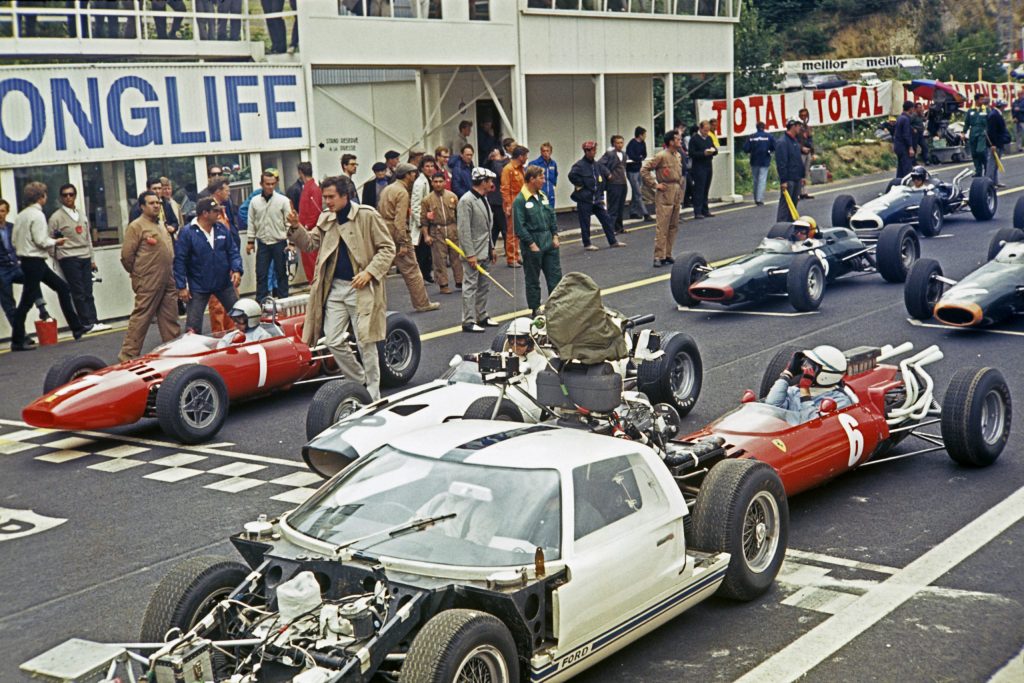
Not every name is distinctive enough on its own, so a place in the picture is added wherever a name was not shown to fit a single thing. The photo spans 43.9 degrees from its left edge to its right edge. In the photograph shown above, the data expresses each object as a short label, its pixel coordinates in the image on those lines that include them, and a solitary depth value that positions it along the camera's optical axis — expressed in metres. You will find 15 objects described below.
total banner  32.22
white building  16.75
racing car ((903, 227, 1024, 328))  13.40
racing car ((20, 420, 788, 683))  5.20
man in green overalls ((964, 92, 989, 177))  25.12
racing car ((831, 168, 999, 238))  19.44
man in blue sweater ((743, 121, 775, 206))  26.64
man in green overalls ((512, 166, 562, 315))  14.29
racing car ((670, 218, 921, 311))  15.30
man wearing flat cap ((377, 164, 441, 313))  16.34
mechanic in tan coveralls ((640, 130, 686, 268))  18.80
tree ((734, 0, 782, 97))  40.72
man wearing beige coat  10.78
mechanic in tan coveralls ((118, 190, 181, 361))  13.19
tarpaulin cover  8.06
